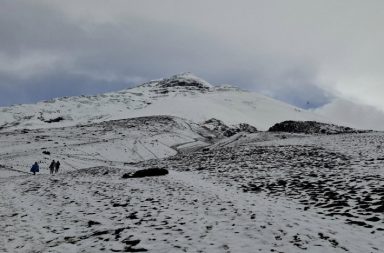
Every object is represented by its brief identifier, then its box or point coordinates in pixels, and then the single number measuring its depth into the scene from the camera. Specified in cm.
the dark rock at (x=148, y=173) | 3247
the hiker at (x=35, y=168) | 4716
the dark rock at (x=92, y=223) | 1676
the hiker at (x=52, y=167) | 4877
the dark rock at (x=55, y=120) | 15025
